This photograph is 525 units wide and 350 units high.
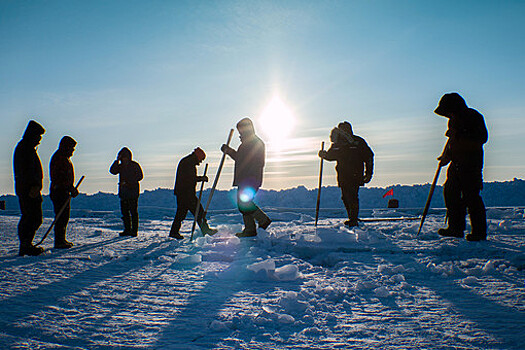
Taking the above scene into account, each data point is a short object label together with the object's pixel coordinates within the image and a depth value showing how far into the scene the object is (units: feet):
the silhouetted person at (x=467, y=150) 15.98
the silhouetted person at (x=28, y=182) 15.24
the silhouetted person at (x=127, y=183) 24.68
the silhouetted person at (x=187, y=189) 22.40
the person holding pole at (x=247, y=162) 20.35
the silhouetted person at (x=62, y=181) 18.04
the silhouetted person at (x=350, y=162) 22.98
